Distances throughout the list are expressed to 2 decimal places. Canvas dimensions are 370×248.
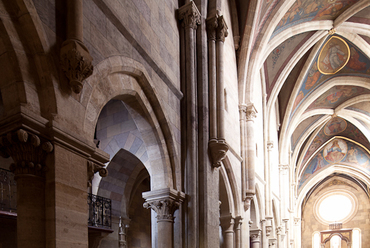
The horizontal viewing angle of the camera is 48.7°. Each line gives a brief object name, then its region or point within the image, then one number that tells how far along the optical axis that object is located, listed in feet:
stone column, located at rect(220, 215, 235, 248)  33.04
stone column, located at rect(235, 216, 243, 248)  33.91
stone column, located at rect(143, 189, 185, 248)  21.61
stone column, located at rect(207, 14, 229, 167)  26.02
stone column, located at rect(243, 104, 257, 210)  37.42
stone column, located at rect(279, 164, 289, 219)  63.41
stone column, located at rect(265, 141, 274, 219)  48.44
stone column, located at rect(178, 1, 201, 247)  23.07
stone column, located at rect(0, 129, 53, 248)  11.75
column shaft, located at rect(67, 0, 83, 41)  13.75
